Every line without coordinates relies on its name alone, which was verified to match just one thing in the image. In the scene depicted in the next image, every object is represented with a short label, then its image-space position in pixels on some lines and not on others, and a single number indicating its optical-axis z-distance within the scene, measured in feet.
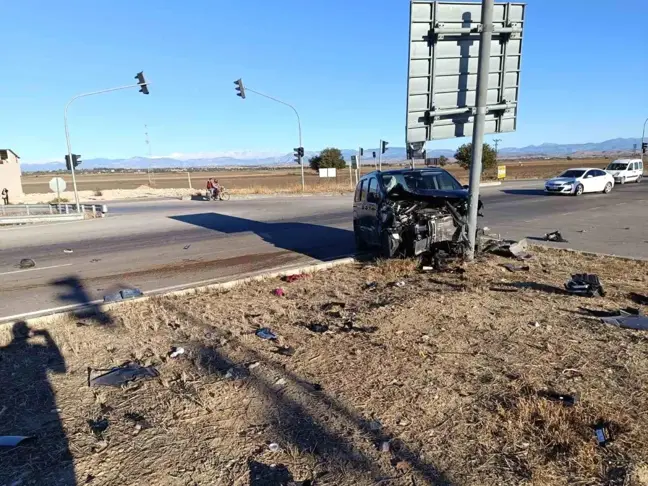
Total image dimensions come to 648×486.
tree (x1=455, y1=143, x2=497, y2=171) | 177.66
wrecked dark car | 26.43
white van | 110.42
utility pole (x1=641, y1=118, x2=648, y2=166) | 157.13
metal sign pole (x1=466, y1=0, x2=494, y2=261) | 24.52
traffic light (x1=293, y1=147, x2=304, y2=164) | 111.75
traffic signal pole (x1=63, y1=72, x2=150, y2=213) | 70.91
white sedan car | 84.43
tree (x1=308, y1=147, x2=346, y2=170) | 257.75
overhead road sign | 25.20
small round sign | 77.61
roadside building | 106.11
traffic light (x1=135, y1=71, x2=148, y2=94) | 71.10
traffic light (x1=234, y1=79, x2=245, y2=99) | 88.17
